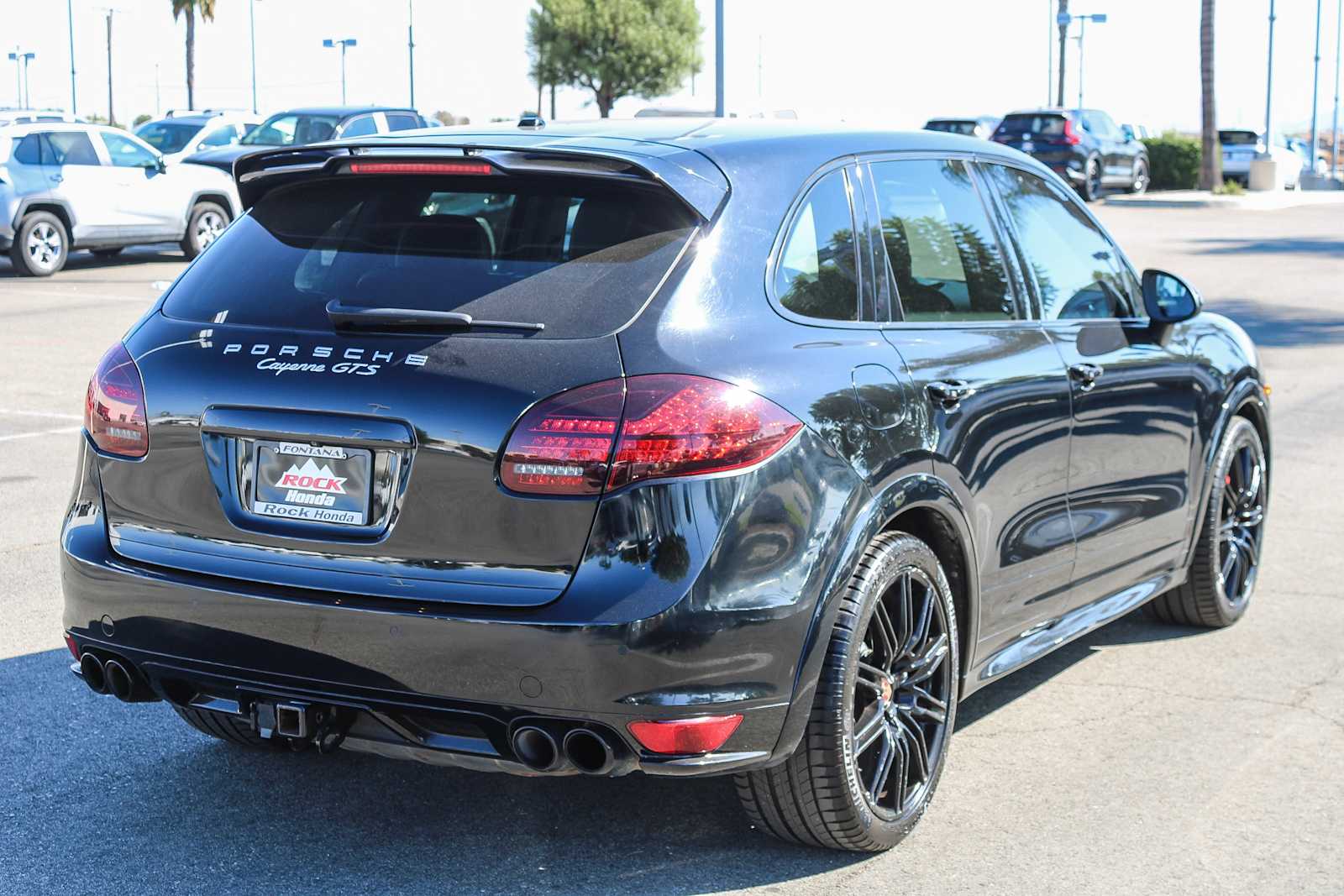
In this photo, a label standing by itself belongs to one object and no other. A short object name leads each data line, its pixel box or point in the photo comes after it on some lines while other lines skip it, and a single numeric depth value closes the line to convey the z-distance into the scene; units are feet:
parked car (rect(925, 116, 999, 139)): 117.91
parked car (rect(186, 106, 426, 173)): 79.36
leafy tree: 230.89
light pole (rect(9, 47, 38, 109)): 314.55
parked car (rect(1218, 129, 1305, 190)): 150.10
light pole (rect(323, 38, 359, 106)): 240.94
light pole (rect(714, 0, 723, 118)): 68.33
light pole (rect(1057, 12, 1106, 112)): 156.87
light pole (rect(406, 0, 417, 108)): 224.12
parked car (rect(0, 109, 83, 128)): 142.20
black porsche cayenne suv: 11.71
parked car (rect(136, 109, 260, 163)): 88.89
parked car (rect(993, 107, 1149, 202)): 120.88
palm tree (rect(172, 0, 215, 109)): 228.22
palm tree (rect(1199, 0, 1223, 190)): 129.08
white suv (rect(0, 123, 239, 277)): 67.41
